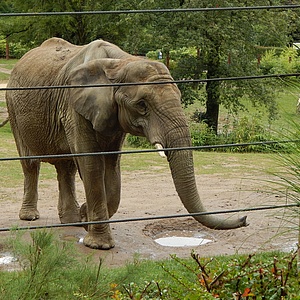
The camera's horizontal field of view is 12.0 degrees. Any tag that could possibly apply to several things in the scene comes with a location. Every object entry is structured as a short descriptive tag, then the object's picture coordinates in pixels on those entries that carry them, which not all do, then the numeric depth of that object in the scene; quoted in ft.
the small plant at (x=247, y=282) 22.52
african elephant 40.63
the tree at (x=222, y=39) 117.72
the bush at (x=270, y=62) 148.32
